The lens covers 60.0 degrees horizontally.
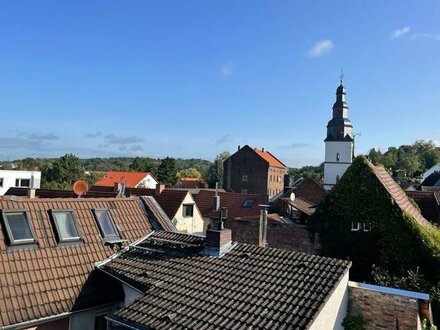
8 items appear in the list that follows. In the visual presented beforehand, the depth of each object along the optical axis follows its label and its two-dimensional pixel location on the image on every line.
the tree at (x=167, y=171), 84.56
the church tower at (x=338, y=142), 52.47
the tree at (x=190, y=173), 104.94
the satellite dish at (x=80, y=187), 16.50
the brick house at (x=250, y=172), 65.25
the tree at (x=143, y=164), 102.39
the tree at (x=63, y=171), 68.19
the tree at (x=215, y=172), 93.45
